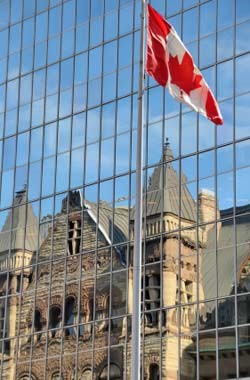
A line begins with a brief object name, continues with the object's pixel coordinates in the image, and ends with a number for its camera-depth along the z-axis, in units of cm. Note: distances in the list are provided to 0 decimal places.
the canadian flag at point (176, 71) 2980
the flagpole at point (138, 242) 2803
